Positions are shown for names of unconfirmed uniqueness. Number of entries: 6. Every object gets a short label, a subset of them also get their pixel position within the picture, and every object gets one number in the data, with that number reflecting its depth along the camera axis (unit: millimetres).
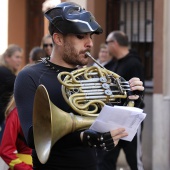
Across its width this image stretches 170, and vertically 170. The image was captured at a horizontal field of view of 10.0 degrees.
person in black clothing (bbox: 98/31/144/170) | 11202
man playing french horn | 4934
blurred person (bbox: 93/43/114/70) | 13483
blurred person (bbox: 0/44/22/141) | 7863
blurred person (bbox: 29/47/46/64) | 10519
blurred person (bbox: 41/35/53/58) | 11604
